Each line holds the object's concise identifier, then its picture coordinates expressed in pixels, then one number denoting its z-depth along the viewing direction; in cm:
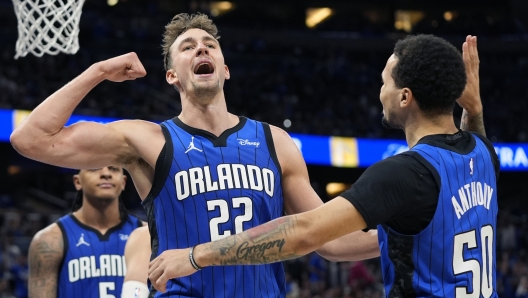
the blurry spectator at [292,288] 1341
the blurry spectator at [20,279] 1216
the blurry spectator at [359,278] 1434
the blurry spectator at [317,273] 1418
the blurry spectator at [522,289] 1415
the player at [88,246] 550
